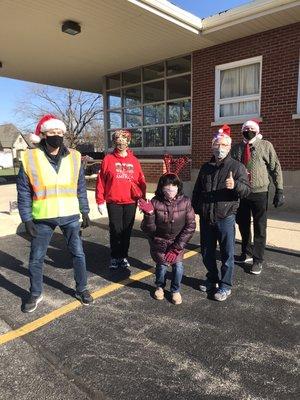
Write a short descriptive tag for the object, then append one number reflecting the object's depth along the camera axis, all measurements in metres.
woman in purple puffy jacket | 3.63
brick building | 7.84
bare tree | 35.66
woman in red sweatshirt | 4.56
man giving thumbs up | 3.66
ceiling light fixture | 8.10
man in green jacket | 4.43
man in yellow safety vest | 3.50
